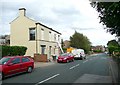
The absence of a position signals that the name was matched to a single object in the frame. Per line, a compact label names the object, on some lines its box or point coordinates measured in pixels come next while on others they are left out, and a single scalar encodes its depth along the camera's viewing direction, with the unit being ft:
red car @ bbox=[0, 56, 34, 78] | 19.89
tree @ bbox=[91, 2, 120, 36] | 12.17
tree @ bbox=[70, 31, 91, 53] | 97.41
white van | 57.65
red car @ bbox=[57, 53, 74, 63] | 44.06
